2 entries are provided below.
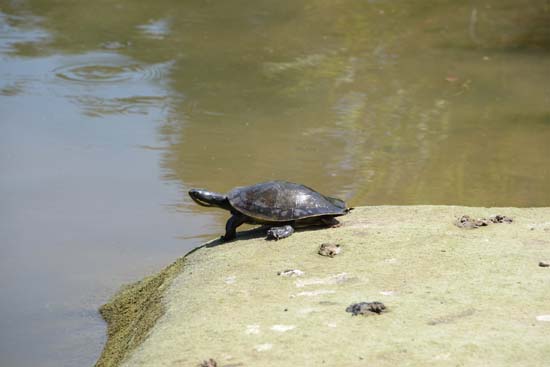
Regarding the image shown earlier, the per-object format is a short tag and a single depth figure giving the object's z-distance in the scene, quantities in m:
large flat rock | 8.22
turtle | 12.01
